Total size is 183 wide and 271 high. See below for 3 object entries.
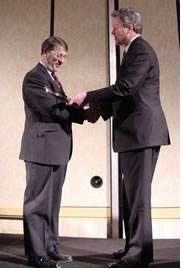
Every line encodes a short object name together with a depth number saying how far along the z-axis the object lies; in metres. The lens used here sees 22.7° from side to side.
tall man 2.55
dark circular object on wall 4.20
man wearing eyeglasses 2.73
